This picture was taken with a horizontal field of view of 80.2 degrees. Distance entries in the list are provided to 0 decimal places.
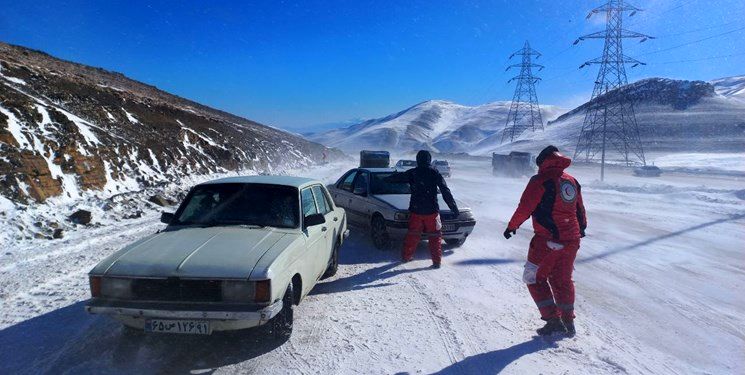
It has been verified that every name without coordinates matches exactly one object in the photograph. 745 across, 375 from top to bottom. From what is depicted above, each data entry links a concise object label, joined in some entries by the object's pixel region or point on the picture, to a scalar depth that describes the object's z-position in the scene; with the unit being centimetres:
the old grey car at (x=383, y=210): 777
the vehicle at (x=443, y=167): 3028
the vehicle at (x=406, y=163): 2193
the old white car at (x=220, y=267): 357
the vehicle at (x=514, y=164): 3178
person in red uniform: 431
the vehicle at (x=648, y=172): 3681
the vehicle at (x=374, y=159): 2662
